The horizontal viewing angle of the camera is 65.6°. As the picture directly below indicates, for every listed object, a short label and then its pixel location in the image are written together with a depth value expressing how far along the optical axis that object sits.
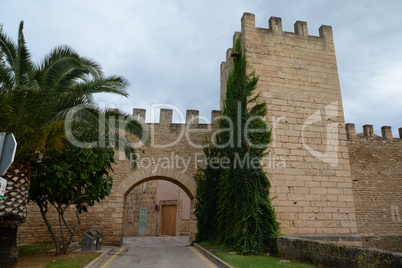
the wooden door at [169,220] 19.59
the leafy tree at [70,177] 7.21
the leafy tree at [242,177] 8.27
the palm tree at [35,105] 5.80
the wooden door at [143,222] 19.94
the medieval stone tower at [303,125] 8.72
